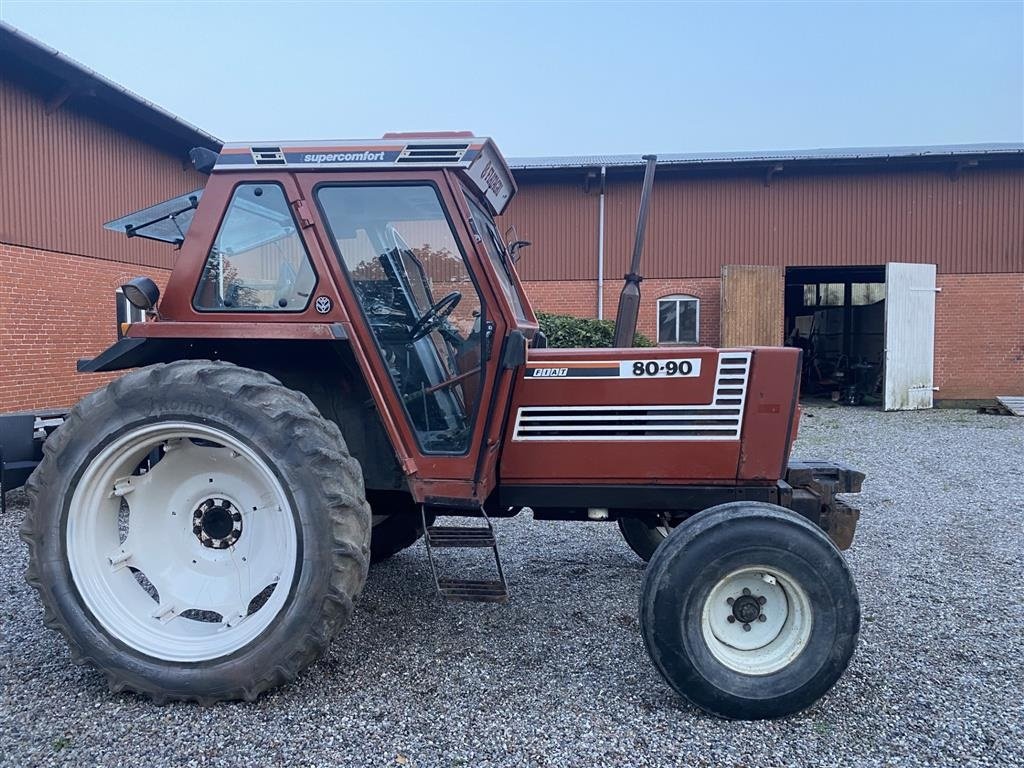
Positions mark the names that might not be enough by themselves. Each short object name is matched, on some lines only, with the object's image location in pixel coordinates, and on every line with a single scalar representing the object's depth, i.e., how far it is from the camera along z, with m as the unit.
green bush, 12.91
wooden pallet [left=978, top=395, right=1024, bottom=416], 13.94
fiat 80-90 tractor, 2.77
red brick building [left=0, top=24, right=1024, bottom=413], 14.66
